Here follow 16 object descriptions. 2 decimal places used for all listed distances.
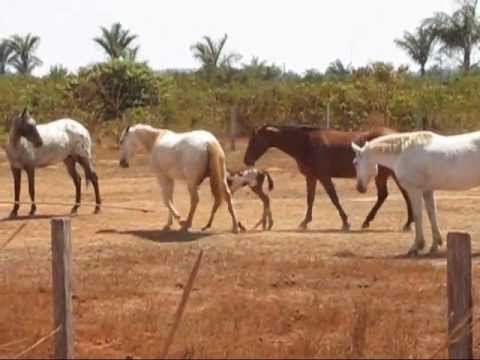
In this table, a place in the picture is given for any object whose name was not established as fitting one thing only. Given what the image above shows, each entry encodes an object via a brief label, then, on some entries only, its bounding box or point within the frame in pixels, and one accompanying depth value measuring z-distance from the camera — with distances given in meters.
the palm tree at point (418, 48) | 67.38
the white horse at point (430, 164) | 14.56
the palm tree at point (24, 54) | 79.69
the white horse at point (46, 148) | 19.73
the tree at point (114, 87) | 44.16
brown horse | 18.12
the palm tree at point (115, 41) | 65.25
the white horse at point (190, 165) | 16.59
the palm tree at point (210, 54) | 63.94
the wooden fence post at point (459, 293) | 7.05
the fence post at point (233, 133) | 33.00
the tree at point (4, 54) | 81.38
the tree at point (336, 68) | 77.75
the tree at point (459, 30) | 54.91
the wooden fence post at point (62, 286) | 7.46
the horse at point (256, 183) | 18.05
